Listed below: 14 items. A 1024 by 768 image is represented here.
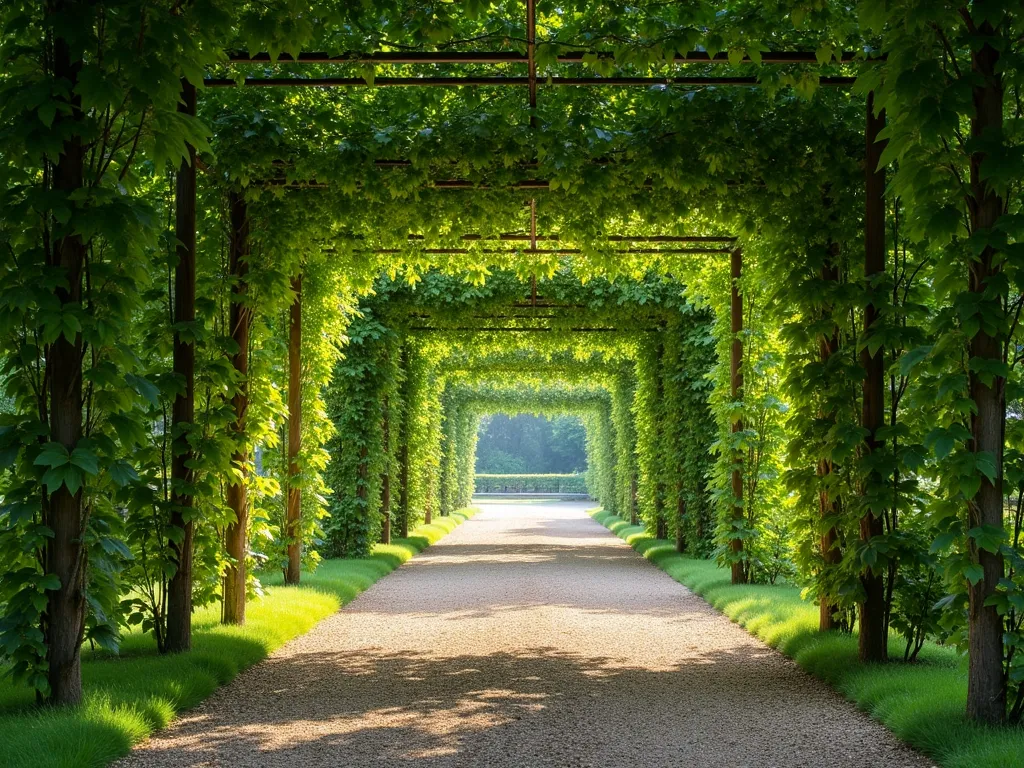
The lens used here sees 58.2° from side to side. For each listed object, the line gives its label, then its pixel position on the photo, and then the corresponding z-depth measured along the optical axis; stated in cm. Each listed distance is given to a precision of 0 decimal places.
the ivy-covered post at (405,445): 1672
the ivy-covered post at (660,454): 1531
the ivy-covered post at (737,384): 1003
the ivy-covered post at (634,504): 2161
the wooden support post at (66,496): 412
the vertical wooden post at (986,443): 403
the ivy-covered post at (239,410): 693
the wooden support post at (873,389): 560
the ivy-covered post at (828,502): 588
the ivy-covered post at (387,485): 1489
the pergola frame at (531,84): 561
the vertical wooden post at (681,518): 1388
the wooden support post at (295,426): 967
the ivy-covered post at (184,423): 591
